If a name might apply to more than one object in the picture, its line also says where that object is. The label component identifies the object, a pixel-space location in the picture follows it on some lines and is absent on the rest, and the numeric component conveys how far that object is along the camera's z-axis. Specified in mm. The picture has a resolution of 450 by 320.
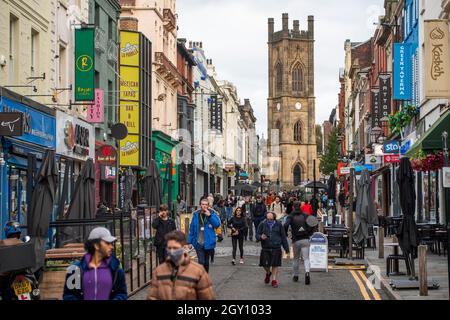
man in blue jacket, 17812
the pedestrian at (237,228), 23891
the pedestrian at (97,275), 8250
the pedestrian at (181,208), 37869
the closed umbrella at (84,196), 18406
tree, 102950
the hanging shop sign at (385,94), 47684
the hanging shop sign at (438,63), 24297
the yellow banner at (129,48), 43719
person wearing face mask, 7695
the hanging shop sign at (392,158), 36062
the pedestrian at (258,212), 30750
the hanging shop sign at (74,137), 30375
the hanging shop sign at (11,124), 19922
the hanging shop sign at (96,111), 35781
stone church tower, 159375
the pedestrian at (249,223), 35506
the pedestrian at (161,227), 19641
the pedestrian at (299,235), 19172
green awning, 22297
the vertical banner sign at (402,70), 36781
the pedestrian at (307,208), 31591
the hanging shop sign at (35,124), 24006
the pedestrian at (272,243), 18094
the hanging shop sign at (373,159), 46353
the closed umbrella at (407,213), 17453
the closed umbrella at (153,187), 26234
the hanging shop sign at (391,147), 37562
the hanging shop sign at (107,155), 35000
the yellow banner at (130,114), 44031
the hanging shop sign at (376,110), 50656
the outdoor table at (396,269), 19080
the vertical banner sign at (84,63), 31734
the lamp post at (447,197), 14311
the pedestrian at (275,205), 36791
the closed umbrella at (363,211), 24656
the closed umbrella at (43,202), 15289
